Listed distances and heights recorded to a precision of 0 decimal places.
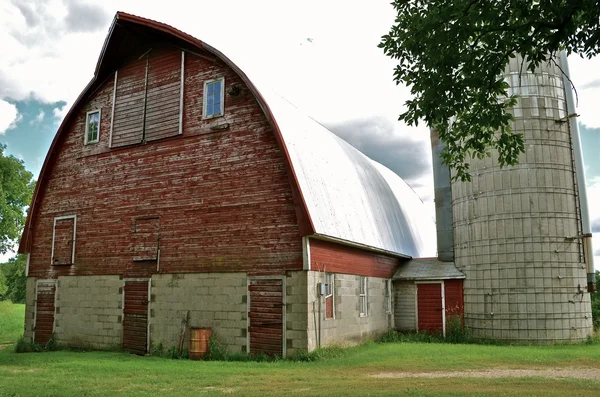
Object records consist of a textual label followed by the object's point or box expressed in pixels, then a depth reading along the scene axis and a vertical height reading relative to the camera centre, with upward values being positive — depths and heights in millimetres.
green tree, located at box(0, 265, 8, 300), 46216 +366
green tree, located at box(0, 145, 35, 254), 44500 +7706
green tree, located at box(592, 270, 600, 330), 23722 -1074
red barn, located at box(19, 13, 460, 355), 16297 +2385
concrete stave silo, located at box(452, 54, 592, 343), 20172 +1921
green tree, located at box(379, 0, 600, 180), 9953 +4704
